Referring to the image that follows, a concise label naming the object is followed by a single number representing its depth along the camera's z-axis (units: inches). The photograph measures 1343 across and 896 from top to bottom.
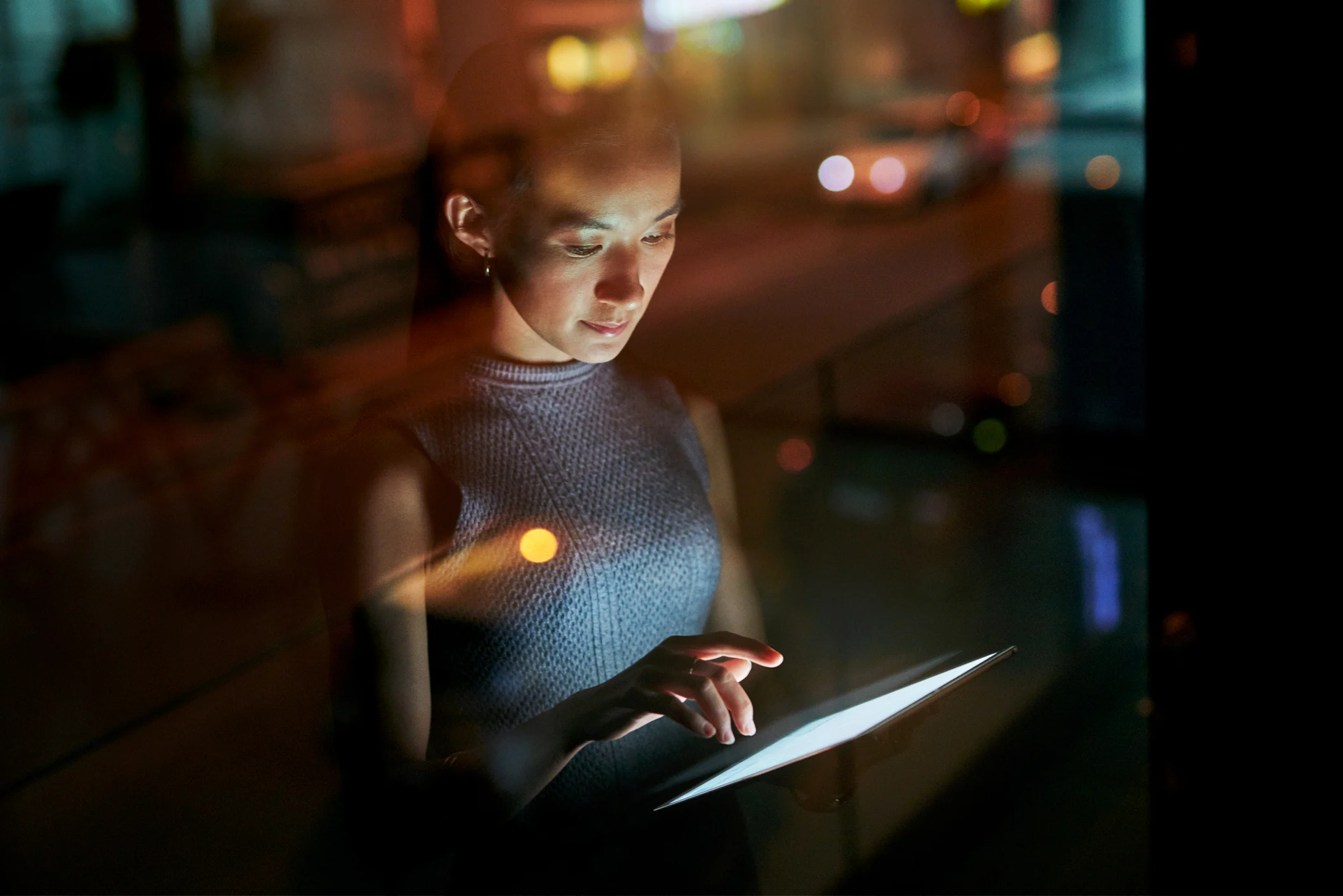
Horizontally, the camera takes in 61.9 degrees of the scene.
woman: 41.4
